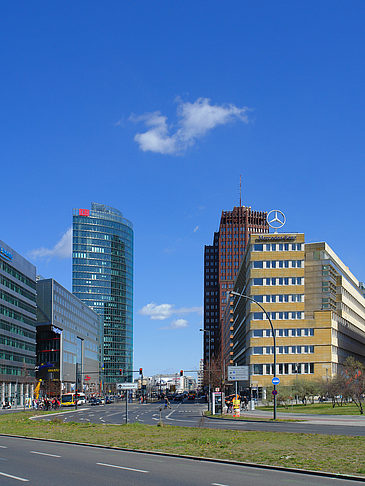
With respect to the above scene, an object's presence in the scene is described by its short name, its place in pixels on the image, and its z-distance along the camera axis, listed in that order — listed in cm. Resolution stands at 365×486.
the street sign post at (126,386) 3897
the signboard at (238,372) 6444
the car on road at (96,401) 11578
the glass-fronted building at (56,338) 14200
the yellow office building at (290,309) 9575
